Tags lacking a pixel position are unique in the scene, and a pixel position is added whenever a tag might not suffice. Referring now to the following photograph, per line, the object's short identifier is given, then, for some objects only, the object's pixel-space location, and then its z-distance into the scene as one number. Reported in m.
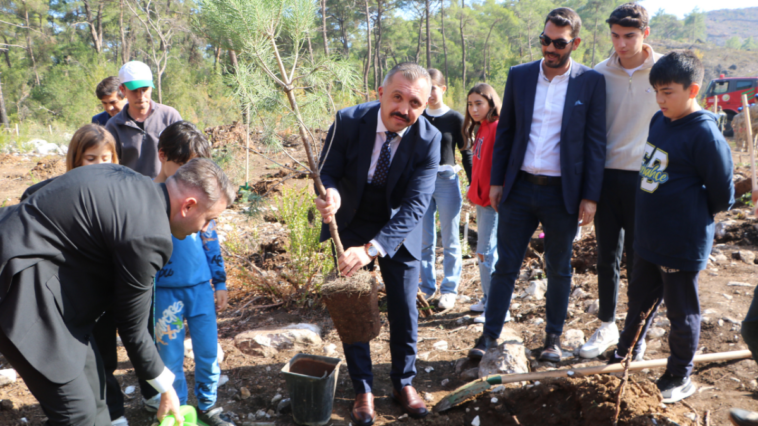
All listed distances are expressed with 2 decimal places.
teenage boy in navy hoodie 2.17
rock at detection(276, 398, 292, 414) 2.57
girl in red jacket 3.28
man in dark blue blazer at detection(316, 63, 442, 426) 2.34
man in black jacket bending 1.39
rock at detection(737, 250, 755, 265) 4.05
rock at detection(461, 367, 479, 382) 2.78
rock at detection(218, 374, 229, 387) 2.80
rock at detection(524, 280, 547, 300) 3.82
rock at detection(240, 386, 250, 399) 2.71
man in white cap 2.98
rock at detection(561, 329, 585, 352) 2.96
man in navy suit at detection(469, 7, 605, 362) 2.57
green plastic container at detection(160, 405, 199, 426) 1.64
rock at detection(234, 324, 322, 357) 3.20
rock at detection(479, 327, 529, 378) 2.59
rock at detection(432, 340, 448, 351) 3.18
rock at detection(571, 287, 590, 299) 3.67
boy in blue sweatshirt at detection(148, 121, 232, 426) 2.20
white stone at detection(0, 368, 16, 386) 2.77
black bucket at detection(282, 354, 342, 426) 2.29
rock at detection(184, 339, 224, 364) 3.06
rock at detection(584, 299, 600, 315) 3.41
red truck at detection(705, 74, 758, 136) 17.00
